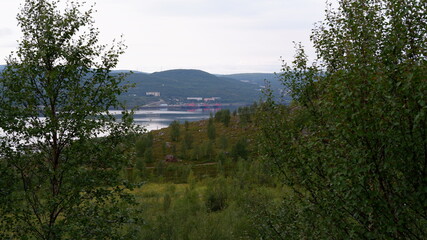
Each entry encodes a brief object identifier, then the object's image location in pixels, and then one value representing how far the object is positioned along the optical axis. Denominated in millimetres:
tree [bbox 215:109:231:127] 189125
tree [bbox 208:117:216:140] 169125
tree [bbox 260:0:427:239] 9094
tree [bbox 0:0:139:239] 16312
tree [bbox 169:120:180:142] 171875
